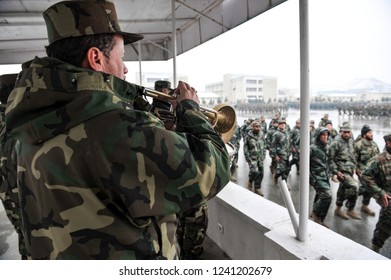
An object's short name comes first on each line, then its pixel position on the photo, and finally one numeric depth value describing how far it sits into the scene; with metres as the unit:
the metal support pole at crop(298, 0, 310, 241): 1.37
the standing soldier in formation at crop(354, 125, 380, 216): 5.07
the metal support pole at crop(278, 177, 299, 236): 1.56
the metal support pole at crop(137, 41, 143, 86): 5.82
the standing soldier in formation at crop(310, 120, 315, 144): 5.25
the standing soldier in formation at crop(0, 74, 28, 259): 1.49
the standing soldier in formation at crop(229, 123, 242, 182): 9.07
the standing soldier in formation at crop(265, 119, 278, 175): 7.66
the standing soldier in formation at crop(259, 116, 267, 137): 10.30
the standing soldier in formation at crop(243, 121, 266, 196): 6.26
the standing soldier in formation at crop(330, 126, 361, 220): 4.51
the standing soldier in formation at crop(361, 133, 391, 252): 3.10
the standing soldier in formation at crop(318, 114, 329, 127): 8.25
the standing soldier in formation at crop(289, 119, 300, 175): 6.80
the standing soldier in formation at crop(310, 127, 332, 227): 4.13
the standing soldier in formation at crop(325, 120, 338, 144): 6.88
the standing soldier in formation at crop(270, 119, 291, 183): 6.77
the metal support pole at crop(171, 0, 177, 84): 3.32
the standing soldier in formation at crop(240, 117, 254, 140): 9.89
